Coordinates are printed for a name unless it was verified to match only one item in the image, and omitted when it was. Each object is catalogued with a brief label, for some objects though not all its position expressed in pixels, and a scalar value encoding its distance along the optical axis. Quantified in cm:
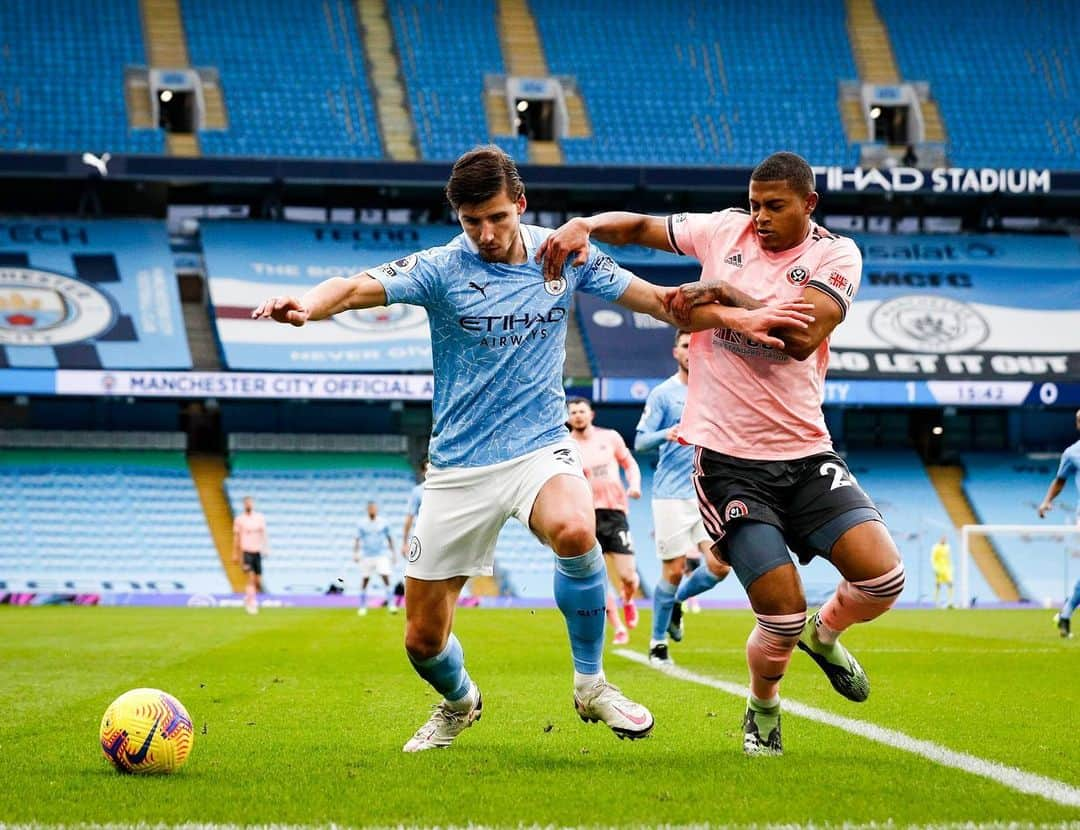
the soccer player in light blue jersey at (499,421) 604
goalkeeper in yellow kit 3005
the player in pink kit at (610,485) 1400
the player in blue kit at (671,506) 1202
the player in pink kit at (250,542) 2481
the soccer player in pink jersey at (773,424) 600
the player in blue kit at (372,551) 2477
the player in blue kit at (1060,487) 1603
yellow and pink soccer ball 563
